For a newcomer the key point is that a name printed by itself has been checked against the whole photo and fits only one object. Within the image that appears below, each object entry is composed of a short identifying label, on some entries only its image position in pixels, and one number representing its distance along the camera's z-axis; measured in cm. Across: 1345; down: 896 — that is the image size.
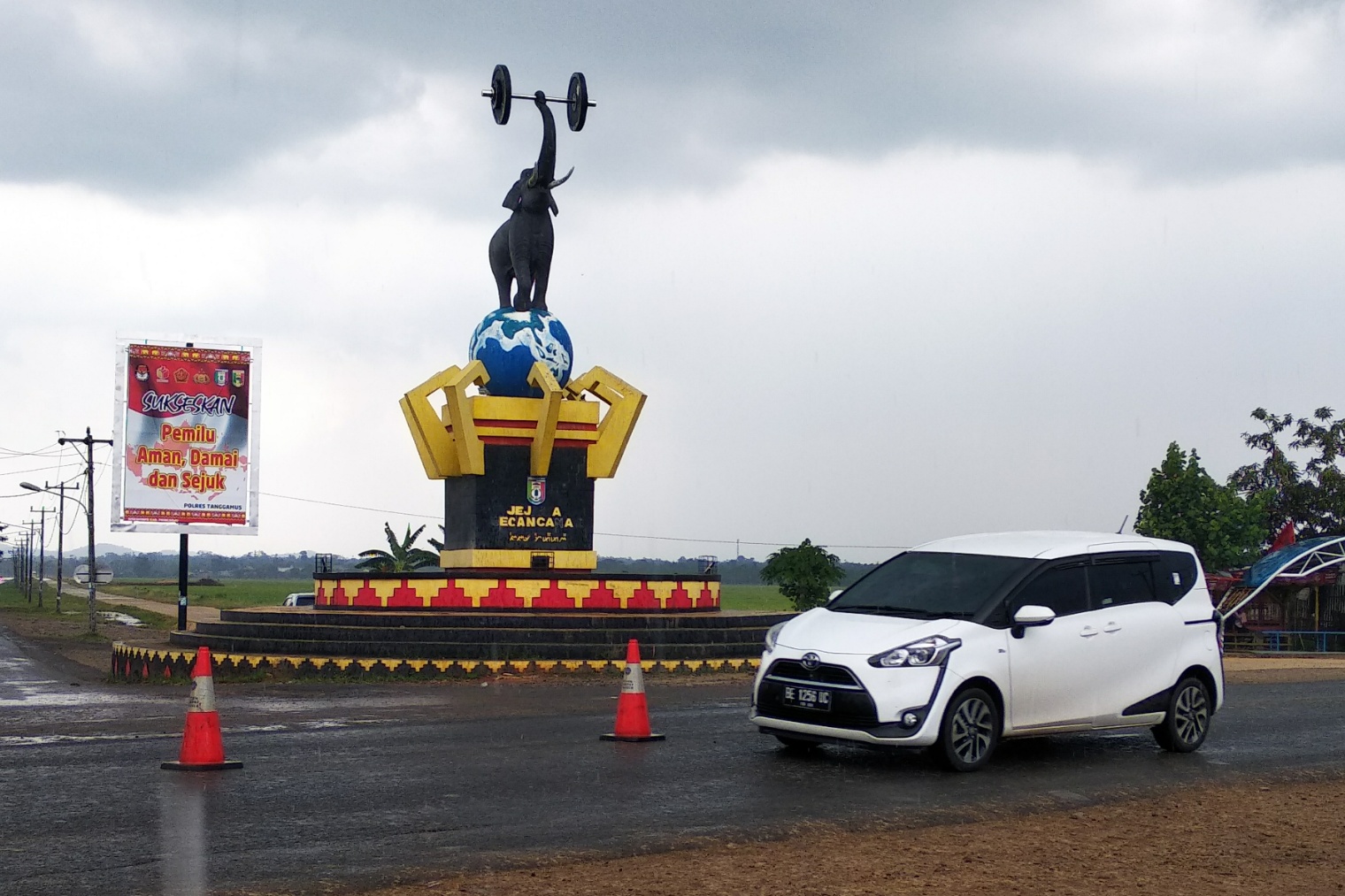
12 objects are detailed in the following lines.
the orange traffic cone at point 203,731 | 991
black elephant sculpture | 2852
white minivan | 988
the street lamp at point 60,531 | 6857
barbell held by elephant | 2734
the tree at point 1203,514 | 4900
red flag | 4528
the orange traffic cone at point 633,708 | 1184
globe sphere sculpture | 2770
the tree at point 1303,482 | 5334
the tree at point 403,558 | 5378
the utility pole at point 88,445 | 4872
